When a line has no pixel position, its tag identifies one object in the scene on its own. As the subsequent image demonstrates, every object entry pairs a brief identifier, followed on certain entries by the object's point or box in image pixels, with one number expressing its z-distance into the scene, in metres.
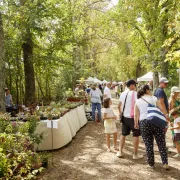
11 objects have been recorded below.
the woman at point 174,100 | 6.32
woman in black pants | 4.91
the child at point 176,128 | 5.77
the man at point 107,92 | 10.91
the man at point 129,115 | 5.91
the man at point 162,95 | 6.27
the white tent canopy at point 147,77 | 23.84
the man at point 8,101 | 11.39
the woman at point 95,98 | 11.75
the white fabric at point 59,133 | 6.82
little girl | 6.70
